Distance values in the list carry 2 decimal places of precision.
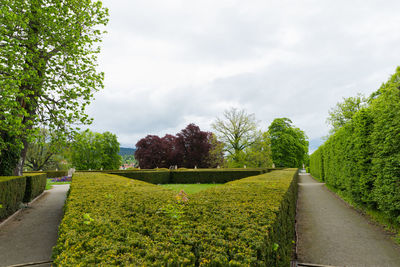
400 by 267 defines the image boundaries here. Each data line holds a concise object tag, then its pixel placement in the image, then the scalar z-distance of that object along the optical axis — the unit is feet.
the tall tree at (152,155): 142.10
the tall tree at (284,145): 126.62
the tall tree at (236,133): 100.78
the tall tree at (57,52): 25.54
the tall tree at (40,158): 119.65
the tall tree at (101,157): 135.54
